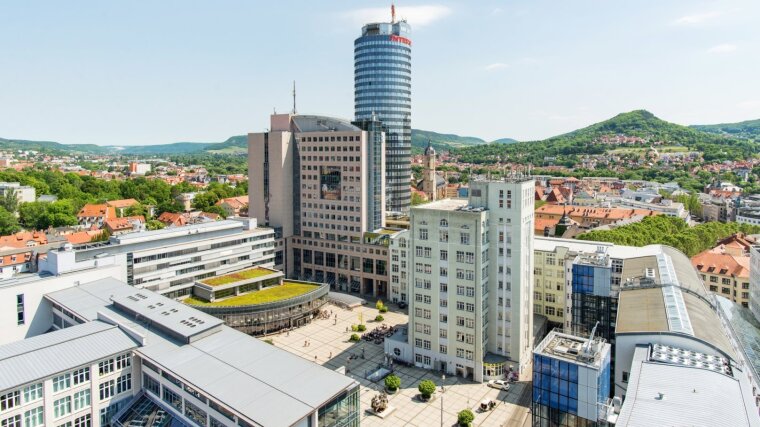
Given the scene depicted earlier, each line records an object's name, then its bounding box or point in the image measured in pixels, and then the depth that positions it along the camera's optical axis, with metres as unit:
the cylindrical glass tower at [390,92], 160.25
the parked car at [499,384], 62.66
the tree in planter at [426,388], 59.03
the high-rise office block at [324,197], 104.19
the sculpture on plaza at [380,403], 56.66
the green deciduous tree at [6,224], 142.75
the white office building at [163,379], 41.09
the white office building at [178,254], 73.14
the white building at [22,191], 179.52
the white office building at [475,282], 65.12
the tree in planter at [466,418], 53.12
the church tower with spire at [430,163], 193.38
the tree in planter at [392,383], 61.16
